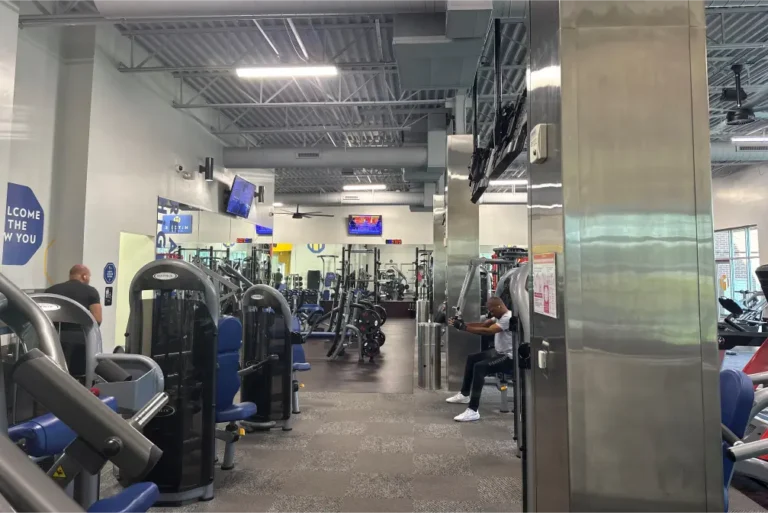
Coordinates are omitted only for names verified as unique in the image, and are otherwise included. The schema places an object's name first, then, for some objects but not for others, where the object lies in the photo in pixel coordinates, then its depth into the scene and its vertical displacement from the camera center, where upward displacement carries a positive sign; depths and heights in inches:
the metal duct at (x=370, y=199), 586.6 +119.3
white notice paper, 64.0 +0.2
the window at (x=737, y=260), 460.2 +28.8
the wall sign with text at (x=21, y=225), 209.6 +25.5
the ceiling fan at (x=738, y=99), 279.4 +115.7
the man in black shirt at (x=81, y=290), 180.1 -4.1
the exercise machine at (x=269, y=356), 178.4 -28.6
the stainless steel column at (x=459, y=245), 248.4 +21.9
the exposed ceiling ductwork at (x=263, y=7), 178.4 +107.4
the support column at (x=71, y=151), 240.5 +67.6
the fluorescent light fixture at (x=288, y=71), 239.8 +110.8
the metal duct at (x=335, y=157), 403.9 +112.1
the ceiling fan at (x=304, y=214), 687.7 +104.9
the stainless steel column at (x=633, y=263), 58.2 +3.0
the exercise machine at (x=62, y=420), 27.8 -11.0
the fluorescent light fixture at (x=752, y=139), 316.5 +103.4
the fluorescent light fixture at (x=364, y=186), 526.0 +111.2
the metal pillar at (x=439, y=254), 318.7 +22.3
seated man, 191.9 -29.2
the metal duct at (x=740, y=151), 370.6 +109.6
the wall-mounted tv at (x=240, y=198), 426.3 +80.3
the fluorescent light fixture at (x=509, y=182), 490.9 +113.5
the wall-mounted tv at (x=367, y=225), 697.6 +87.6
